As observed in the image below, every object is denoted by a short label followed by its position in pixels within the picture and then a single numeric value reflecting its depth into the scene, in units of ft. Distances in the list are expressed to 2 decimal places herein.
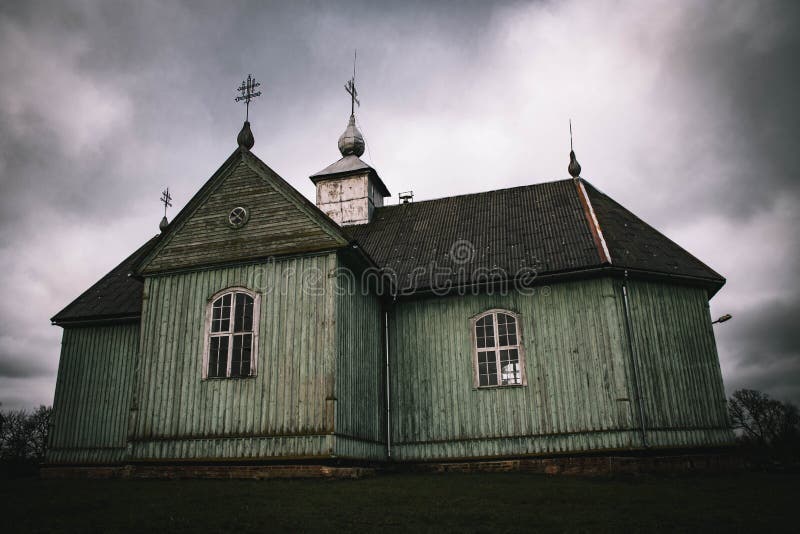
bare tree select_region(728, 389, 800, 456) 153.89
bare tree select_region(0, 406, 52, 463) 165.07
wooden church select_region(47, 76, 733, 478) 46.39
